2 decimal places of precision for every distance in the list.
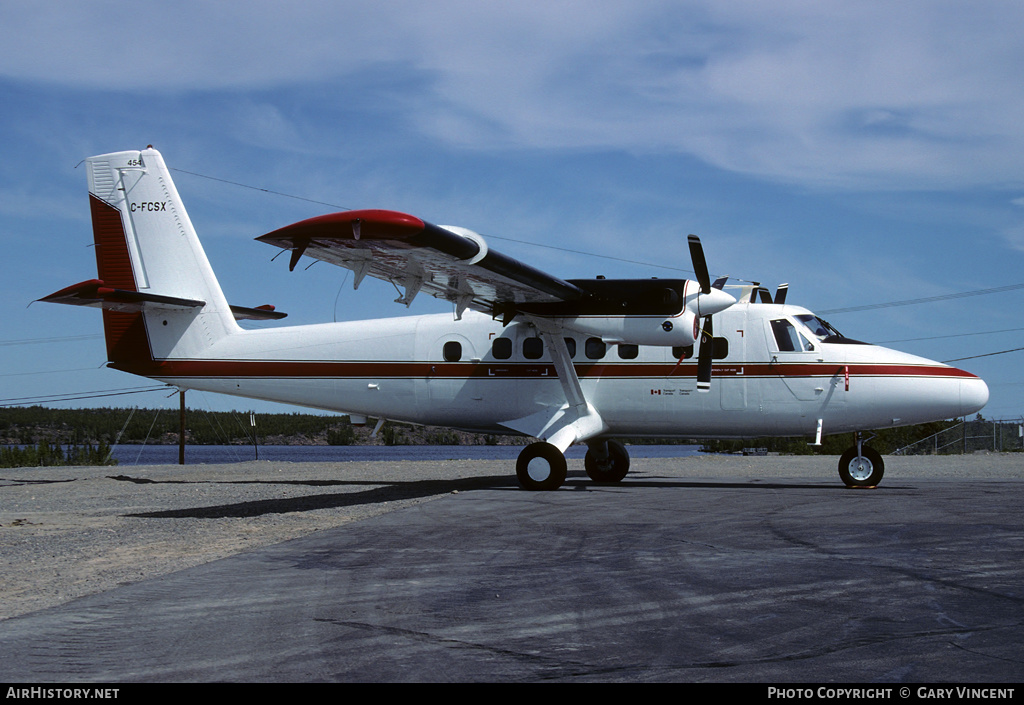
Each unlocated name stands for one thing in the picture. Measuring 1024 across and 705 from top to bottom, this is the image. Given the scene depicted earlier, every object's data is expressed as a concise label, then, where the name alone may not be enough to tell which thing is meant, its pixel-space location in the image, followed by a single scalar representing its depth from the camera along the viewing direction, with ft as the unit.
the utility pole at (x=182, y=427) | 113.96
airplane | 52.21
